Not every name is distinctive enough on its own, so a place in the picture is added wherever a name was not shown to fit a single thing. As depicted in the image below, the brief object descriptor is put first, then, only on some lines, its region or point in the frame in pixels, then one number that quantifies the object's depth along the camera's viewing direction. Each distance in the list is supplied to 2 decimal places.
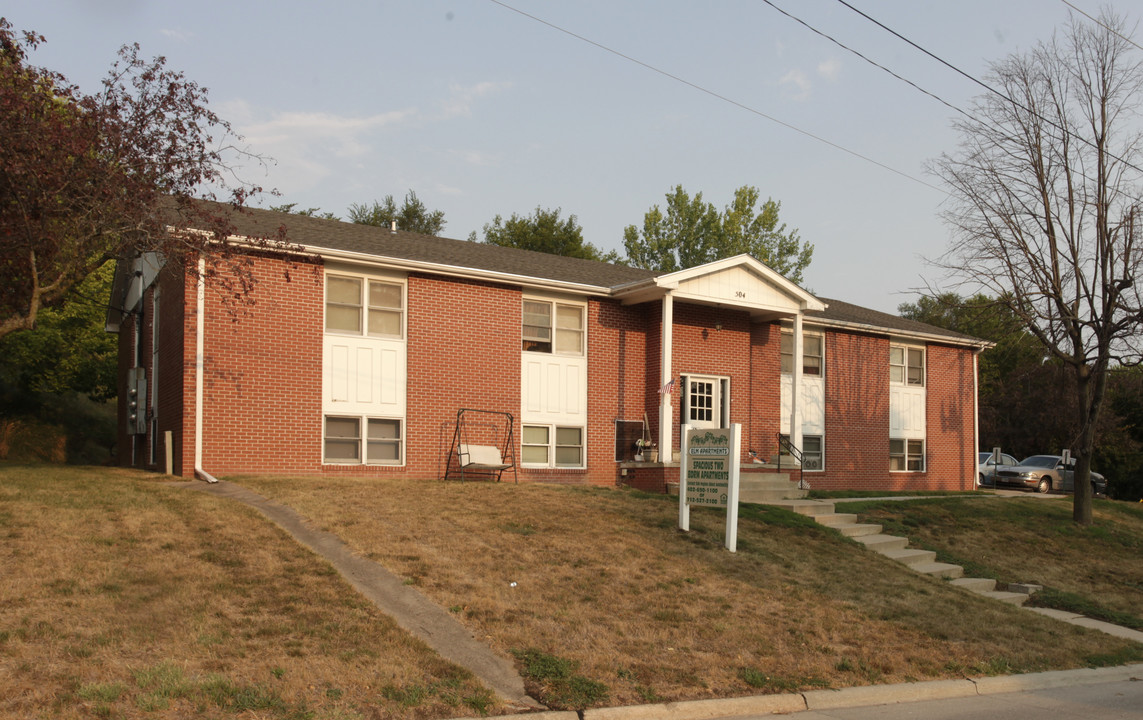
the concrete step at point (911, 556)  16.28
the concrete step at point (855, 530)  17.47
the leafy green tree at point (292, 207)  49.23
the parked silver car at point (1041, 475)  33.50
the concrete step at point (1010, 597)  14.84
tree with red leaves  11.62
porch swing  19.48
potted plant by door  21.78
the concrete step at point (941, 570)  15.95
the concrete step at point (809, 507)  18.33
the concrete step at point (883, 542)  16.83
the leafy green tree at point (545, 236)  54.16
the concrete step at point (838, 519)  17.88
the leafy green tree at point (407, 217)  55.25
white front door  23.19
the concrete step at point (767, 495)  20.12
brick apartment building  17.89
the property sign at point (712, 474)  13.85
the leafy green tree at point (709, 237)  53.09
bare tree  19.98
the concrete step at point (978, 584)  15.40
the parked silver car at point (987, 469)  34.44
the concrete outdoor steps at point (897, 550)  15.38
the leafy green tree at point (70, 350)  33.66
